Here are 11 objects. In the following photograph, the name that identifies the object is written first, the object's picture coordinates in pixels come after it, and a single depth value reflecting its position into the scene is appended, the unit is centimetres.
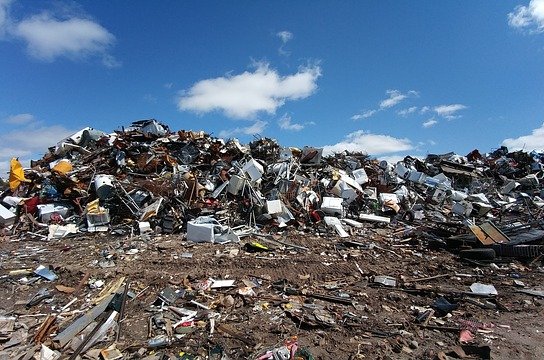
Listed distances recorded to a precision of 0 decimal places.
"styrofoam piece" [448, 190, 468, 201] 1305
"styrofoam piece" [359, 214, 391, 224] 1020
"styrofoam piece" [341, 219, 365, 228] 984
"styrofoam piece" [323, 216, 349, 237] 898
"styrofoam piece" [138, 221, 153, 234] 876
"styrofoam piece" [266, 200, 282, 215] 938
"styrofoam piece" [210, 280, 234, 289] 549
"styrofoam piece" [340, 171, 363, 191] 1162
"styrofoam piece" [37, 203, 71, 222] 954
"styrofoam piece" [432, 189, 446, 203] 1295
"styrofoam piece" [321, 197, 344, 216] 1006
